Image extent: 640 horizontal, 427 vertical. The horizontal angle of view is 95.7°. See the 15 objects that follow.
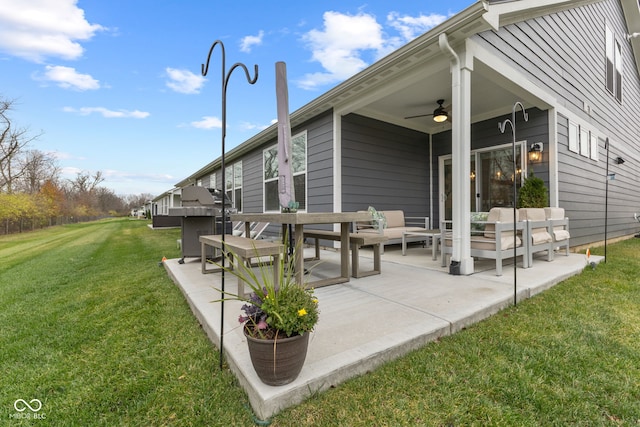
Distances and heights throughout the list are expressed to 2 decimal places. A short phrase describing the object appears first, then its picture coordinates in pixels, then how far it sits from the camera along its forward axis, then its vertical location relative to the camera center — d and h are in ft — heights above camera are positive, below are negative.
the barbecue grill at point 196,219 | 13.58 -0.34
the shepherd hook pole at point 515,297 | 8.06 -2.48
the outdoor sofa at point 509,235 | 11.21 -1.09
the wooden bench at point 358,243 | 10.57 -1.17
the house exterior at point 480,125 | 11.45 +5.67
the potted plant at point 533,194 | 15.26 +0.81
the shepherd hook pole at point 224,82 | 6.09 +2.85
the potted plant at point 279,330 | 4.13 -1.77
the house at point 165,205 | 50.03 +2.10
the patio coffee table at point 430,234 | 14.48 -1.34
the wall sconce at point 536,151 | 16.89 +3.40
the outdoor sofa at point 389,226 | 16.65 -0.94
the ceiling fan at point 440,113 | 16.85 +5.65
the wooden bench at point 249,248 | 7.37 -0.98
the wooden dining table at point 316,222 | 8.48 -0.33
